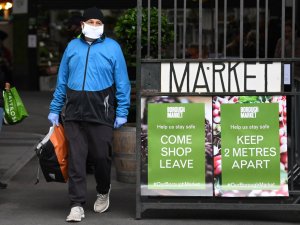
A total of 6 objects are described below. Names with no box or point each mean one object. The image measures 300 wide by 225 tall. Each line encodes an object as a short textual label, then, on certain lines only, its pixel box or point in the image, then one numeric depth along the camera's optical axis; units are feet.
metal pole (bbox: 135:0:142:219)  29.60
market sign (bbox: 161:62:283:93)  29.66
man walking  30.12
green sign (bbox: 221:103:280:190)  29.80
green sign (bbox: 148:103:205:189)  29.84
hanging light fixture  74.15
